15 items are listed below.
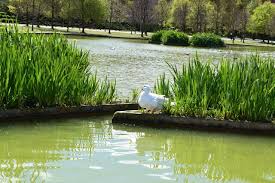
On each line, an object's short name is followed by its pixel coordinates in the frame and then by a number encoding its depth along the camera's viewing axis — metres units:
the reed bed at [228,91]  9.25
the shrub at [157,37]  53.25
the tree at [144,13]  73.54
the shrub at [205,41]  51.69
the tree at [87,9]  68.38
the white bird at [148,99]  9.41
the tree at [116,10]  79.03
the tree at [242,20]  76.62
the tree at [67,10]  69.25
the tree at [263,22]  71.94
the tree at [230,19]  76.50
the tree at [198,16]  74.88
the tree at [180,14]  76.56
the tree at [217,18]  77.31
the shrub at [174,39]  52.12
